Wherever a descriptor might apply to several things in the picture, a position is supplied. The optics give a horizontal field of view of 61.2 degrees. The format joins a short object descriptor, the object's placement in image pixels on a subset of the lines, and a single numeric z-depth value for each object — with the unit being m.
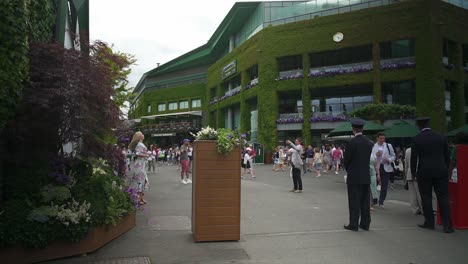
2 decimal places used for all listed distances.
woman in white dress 9.26
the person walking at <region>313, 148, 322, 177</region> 21.32
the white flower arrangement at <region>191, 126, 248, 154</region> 5.81
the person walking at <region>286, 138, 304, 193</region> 11.94
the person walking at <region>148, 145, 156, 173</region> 23.60
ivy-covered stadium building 31.31
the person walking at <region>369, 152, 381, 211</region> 8.99
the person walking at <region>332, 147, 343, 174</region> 22.69
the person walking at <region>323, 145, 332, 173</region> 23.97
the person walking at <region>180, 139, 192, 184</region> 15.10
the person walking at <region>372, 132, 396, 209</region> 9.27
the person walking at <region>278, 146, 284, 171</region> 25.41
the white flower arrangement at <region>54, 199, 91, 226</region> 5.05
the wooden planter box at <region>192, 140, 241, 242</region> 5.82
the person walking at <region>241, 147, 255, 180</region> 19.23
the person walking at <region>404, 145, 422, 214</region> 8.30
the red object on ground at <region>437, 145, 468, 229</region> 6.88
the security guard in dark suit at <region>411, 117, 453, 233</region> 6.67
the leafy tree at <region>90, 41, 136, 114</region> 6.81
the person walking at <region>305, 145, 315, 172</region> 24.75
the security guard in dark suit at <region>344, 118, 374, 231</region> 6.74
